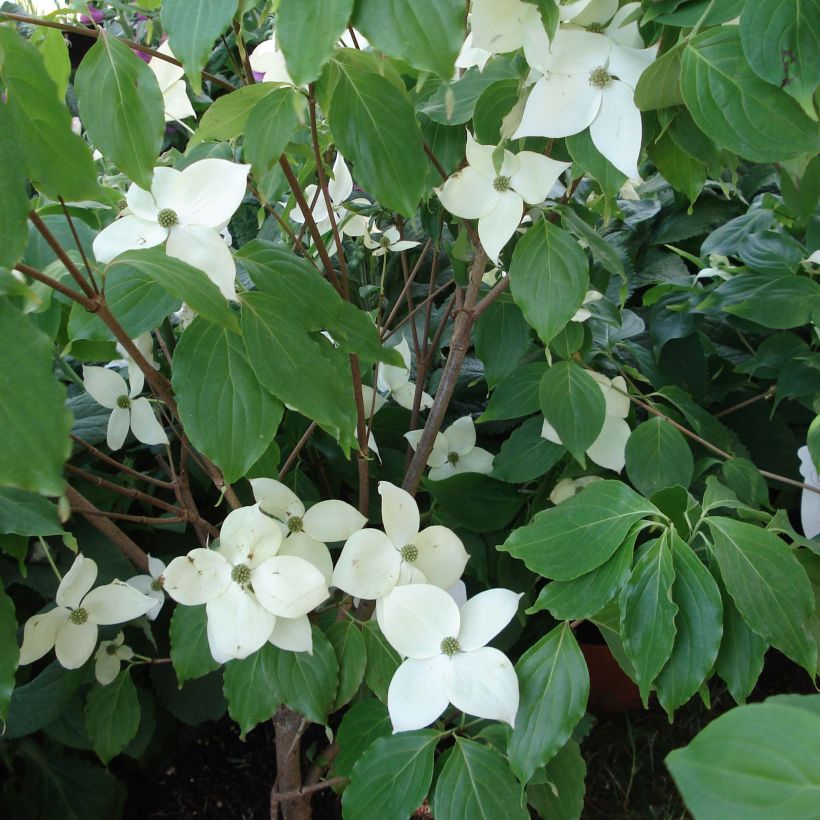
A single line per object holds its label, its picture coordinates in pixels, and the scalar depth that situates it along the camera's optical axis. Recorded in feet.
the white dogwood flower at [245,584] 1.73
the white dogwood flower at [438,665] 1.73
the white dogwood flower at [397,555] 1.79
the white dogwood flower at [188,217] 1.50
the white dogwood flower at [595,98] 1.52
